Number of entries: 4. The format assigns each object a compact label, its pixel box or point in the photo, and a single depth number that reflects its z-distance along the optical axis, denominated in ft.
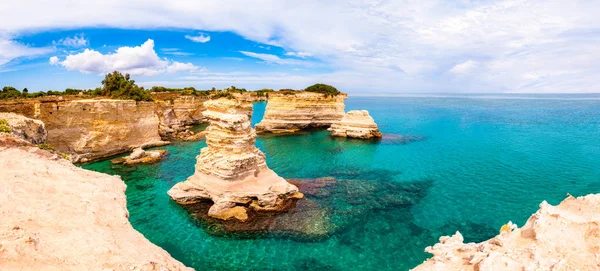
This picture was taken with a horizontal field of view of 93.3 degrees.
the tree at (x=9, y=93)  114.31
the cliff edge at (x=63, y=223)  16.61
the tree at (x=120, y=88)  130.31
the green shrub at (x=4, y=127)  46.06
